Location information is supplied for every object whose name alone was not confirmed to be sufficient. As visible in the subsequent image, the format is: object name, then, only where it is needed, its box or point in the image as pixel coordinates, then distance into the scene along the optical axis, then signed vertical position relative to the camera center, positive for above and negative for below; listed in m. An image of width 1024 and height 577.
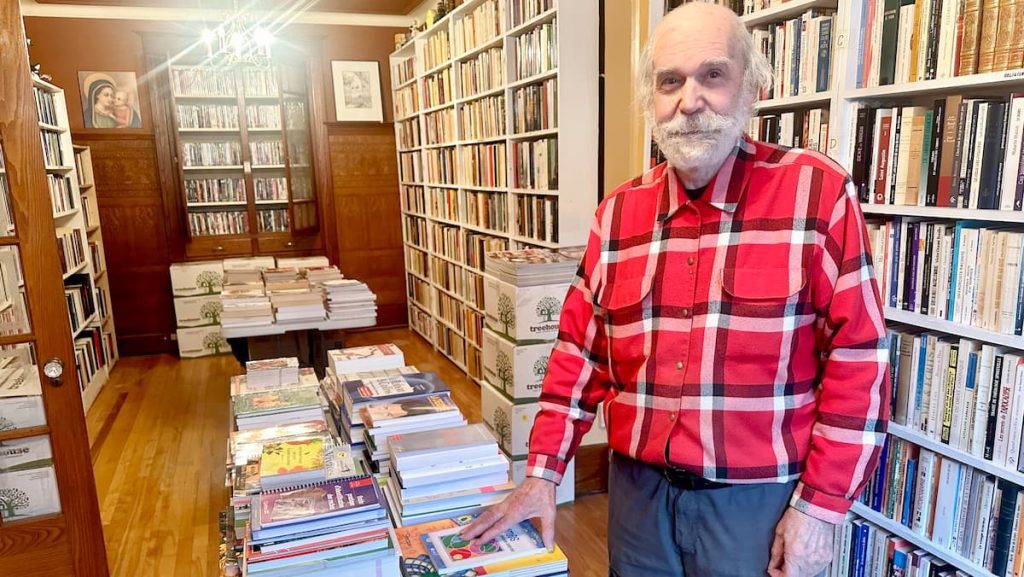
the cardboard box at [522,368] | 2.66 -0.79
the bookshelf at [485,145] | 3.10 +0.18
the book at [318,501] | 1.16 -0.60
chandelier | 3.35 +0.75
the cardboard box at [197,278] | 5.23 -0.76
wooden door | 1.86 -0.54
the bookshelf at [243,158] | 5.30 +0.21
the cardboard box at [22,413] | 1.99 -0.68
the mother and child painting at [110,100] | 5.05 +0.68
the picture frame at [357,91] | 5.64 +0.77
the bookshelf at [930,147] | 1.38 +0.04
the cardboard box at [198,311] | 5.25 -1.02
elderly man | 0.99 -0.27
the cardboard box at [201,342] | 5.27 -1.27
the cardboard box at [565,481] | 2.76 -1.31
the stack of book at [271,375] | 2.40 -0.71
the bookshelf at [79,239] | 4.05 -0.34
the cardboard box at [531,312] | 2.62 -0.55
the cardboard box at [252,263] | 5.29 -0.65
